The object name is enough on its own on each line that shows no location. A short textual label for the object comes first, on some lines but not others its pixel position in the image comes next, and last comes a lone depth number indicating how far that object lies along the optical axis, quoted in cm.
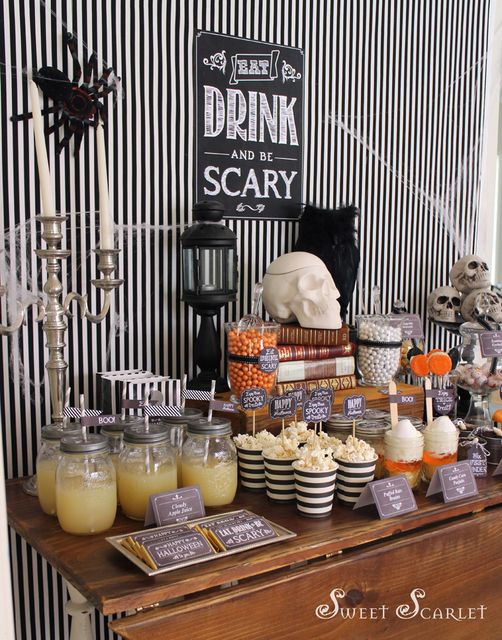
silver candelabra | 160
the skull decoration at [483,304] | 240
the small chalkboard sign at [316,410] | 166
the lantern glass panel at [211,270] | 200
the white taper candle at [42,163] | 147
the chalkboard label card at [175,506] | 139
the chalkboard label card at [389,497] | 151
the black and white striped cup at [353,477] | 156
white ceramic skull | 202
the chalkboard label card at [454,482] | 161
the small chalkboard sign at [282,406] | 171
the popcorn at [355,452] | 157
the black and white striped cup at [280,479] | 158
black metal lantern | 198
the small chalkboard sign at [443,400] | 185
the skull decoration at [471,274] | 253
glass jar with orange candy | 188
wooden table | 123
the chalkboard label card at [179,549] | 125
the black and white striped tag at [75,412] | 156
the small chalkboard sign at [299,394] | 178
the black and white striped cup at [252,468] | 165
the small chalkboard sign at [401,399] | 171
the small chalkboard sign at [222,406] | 162
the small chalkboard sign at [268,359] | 183
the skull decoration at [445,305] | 260
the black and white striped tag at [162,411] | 164
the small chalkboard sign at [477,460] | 179
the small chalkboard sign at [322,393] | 177
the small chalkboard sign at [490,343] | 196
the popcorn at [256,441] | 166
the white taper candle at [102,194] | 164
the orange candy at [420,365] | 190
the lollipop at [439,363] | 187
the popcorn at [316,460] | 152
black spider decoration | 185
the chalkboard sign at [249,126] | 217
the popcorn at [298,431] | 171
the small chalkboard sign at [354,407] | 166
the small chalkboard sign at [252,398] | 171
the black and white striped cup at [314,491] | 150
